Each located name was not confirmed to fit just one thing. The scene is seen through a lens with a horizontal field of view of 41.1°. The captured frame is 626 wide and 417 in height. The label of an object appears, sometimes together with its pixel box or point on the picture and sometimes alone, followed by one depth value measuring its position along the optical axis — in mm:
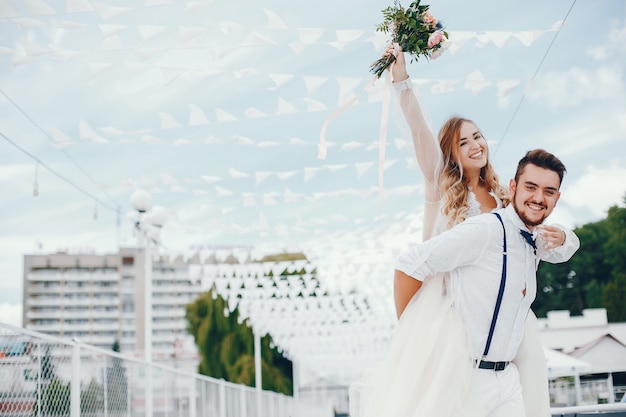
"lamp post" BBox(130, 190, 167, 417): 9977
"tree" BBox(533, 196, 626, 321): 52219
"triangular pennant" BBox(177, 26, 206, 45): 6655
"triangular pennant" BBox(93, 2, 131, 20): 6215
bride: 2883
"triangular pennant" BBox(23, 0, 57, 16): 5887
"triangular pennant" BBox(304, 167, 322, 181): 10836
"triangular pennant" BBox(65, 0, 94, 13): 5910
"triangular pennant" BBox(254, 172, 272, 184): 10977
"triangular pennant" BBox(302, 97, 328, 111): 8133
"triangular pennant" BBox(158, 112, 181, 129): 8433
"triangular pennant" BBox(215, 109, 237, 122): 8516
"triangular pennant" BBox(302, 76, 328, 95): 7691
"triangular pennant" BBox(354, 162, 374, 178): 10195
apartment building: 129125
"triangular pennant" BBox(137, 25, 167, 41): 6629
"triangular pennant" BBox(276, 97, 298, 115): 8406
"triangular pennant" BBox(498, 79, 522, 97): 7887
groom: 2896
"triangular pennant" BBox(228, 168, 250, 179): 10763
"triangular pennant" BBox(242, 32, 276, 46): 6914
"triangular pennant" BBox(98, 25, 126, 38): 6609
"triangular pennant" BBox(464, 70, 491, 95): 7891
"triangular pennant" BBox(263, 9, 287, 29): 6539
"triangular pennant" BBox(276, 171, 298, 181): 10992
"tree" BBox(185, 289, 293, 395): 37219
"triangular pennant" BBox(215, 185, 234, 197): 11688
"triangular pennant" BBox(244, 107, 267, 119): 8516
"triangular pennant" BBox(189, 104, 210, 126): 8555
